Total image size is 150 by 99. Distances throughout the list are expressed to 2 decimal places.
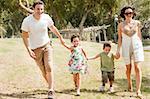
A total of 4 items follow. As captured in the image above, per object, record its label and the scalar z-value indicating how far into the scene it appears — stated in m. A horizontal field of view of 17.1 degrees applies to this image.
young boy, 11.46
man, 9.93
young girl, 10.85
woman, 10.66
